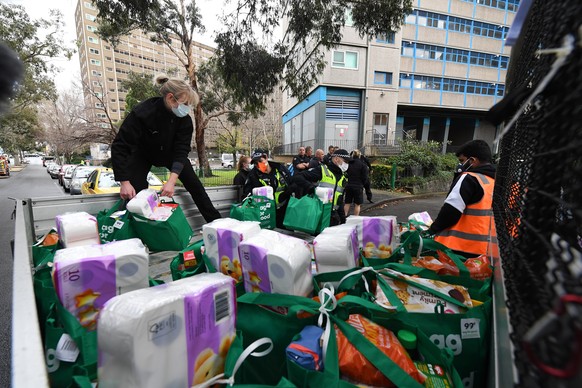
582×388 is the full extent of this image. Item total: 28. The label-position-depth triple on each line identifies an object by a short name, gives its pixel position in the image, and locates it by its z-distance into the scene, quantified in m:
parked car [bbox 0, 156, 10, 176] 24.20
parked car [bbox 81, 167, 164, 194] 7.28
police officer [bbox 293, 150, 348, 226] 4.40
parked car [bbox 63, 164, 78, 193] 15.32
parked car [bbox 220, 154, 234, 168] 37.72
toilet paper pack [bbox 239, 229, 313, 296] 1.19
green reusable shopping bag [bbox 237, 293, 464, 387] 0.99
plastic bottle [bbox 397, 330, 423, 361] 1.06
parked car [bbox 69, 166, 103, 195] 11.87
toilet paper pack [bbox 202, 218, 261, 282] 1.56
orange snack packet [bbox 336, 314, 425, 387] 0.93
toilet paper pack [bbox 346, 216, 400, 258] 1.88
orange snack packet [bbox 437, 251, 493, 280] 1.49
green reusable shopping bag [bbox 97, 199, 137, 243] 2.36
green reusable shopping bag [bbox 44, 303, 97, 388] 1.05
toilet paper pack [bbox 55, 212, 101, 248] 1.89
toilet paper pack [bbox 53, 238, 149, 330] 1.14
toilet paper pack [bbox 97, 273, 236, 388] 0.80
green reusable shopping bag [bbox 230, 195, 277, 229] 3.35
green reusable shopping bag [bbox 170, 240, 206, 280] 1.76
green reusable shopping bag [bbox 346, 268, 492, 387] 1.17
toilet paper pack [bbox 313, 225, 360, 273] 1.48
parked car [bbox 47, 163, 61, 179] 24.36
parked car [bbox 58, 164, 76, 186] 17.22
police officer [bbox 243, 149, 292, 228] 4.40
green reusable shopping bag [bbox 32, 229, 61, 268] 1.85
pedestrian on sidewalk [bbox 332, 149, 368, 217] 7.18
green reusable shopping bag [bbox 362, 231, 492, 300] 1.40
